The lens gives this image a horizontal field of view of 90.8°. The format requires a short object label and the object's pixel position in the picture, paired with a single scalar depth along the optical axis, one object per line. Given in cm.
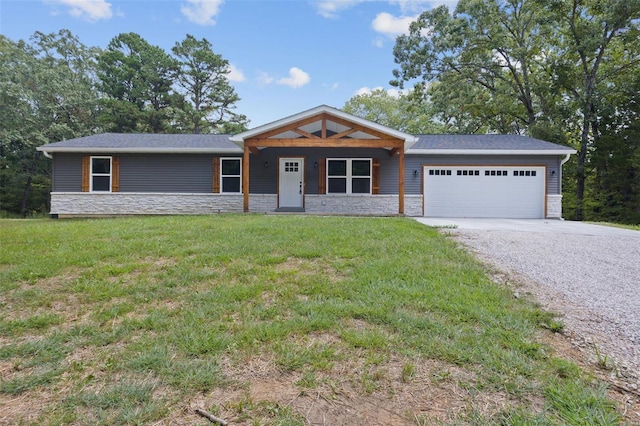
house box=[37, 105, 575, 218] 1117
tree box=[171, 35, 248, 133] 2283
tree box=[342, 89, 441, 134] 2741
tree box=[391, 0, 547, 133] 1565
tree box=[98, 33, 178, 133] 2150
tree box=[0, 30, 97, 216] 1848
